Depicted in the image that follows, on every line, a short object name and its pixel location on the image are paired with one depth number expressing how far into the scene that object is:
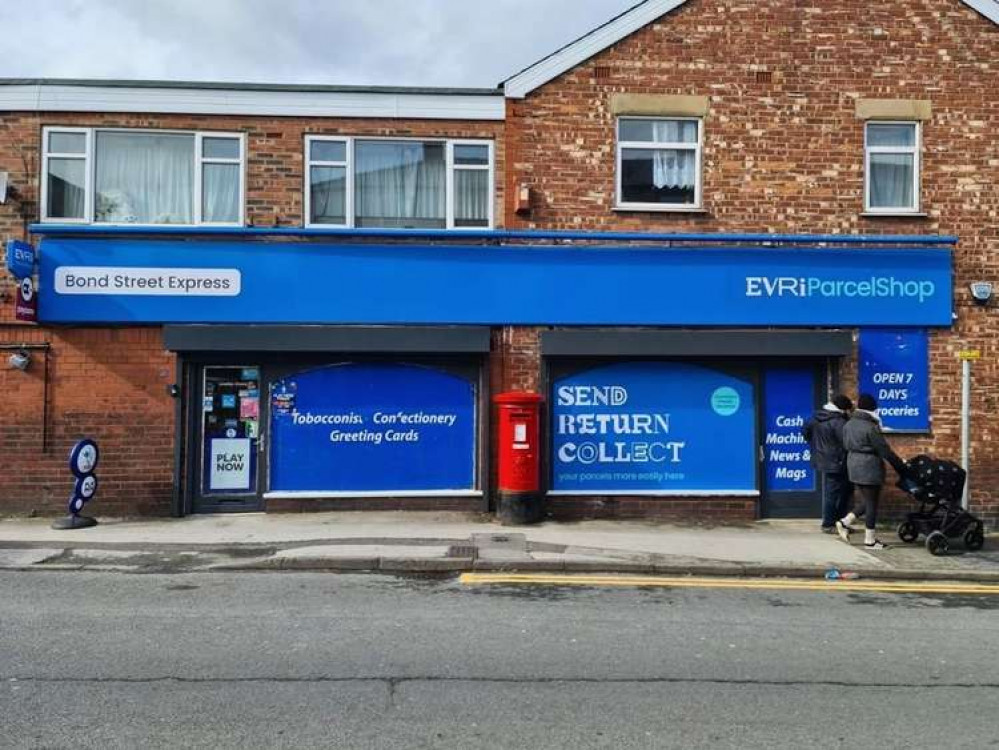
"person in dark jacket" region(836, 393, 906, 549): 9.62
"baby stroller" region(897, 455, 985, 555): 9.44
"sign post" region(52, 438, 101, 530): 10.20
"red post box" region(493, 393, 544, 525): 10.59
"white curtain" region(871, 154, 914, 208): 11.91
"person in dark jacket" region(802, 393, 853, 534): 10.32
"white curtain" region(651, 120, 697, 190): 11.80
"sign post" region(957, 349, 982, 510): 11.45
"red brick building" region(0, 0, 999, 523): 11.21
